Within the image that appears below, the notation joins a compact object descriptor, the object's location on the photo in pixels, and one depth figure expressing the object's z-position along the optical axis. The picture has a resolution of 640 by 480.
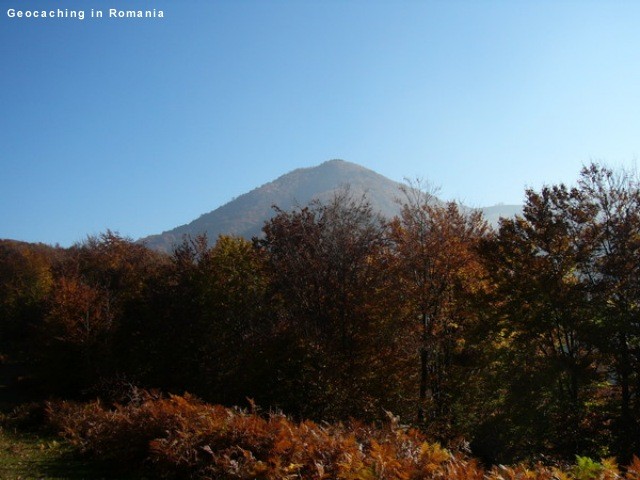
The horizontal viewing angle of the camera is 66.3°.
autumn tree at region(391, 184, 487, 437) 20.31
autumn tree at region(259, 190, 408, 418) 15.33
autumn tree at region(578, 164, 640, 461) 16.41
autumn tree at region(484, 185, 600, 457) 17.70
